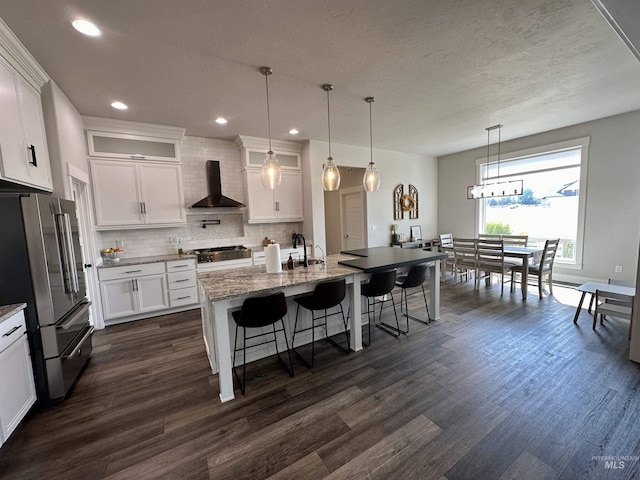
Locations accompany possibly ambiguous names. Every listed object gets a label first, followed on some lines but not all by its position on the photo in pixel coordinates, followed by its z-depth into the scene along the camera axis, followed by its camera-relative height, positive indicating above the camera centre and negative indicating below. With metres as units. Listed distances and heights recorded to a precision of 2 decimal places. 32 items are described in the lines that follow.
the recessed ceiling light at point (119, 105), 3.19 +1.47
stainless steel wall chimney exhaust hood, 4.43 +0.58
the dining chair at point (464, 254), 4.78 -0.77
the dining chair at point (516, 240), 5.05 -0.61
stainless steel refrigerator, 1.93 -0.41
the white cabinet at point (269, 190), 4.70 +0.64
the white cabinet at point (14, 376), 1.71 -1.01
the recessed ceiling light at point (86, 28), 1.88 +1.45
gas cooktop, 4.16 -0.51
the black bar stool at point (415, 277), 3.04 -0.72
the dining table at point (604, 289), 2.89 -0.94
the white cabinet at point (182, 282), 3.96 -0.89
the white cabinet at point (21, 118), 1.99 +0.94
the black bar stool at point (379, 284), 2.76 -0.73
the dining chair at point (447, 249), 5.30 -0.72
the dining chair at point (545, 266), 4.10 -0.91
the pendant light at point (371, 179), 3.09 +0.44
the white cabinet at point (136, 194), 3.70 +0.45
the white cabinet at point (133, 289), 3.57 -0.90
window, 4.82 +0.24
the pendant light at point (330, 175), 2.95 +0.48
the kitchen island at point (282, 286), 2.07 -0.56
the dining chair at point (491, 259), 4.36 -0.81
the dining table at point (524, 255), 4.12 -0.73
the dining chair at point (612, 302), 2.85 -1.07
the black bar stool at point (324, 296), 2.40 -0.74
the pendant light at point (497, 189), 4.27 +0.38
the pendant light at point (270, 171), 2.70 +0.50
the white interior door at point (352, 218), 6.01 -0.03
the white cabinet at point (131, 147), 3.66 +1.15
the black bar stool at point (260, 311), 2.09 -0.74
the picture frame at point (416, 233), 6.57 -0.47
